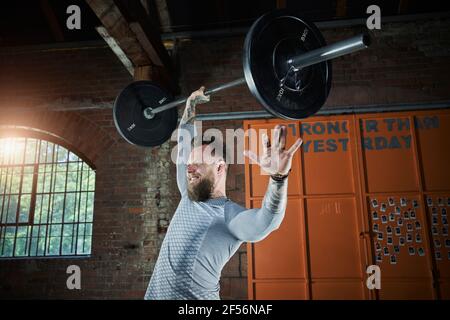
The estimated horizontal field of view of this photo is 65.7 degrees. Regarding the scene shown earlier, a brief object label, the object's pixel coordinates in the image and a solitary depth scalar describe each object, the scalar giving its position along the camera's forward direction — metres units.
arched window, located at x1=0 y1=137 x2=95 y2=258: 4.45
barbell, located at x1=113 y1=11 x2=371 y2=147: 1.83
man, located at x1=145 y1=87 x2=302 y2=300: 1.67
